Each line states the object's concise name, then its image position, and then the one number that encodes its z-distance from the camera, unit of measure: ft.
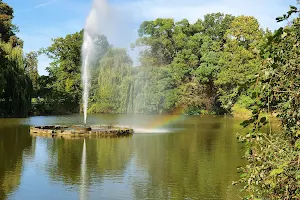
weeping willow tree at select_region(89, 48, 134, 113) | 146.41
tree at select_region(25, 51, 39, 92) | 170.19
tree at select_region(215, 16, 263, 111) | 141.79
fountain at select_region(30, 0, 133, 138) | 66.59
